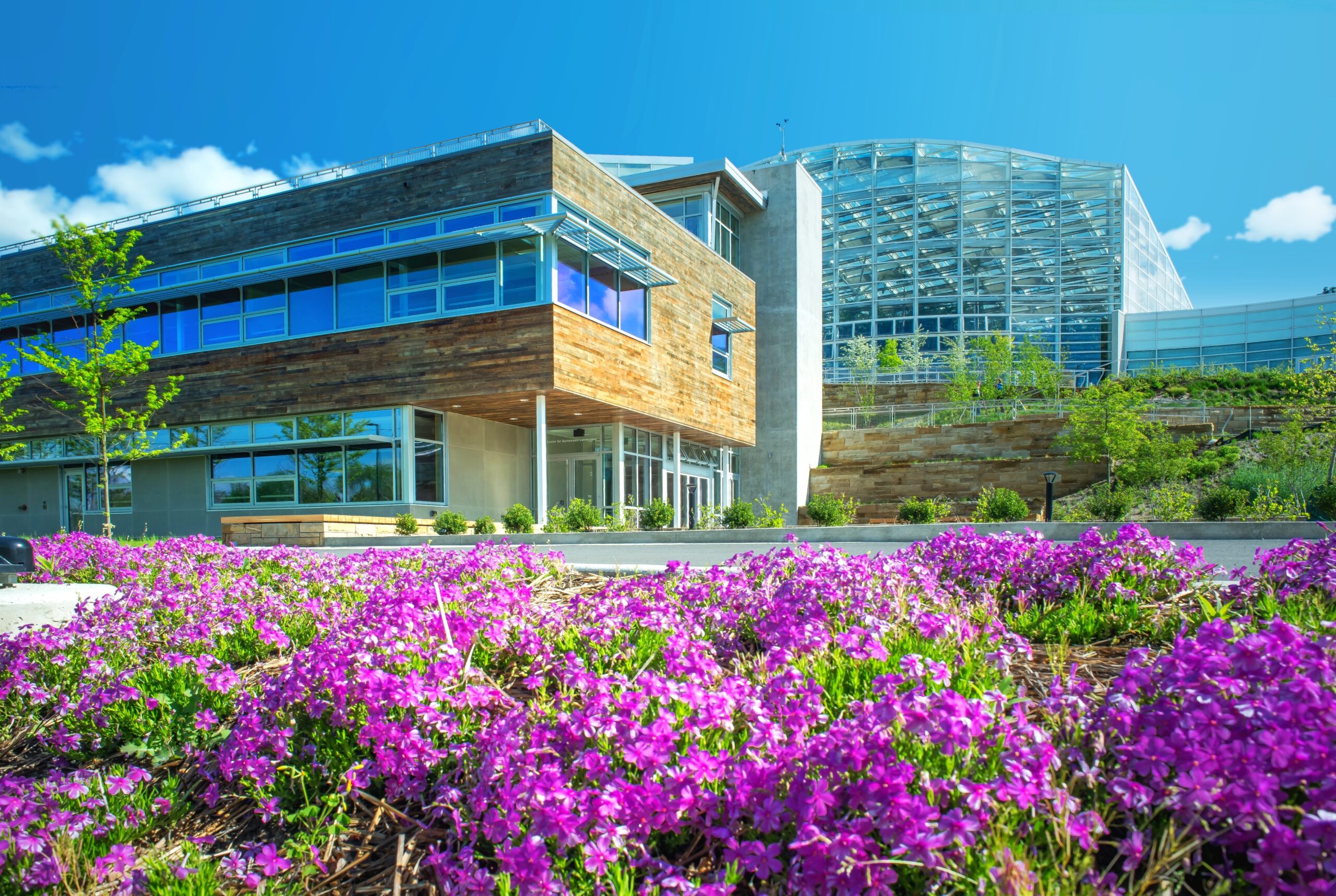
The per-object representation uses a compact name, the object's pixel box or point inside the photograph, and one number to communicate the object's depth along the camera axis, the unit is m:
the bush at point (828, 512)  21.08
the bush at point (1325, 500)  14.87
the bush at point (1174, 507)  17.78
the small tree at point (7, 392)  20.48
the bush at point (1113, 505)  17.73
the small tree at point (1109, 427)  26.25
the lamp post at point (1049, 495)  17.17
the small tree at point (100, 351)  17.81
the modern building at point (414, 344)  19.61
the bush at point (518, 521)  19.41
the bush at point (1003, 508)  18.59
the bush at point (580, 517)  19.34
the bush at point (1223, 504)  15.92
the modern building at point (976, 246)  55.31
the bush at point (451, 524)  19.20
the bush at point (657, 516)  20.62
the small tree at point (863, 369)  40.00
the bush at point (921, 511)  20.00
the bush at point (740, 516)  20.56
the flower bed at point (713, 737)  1.87
